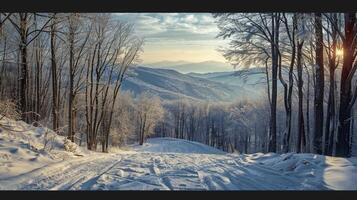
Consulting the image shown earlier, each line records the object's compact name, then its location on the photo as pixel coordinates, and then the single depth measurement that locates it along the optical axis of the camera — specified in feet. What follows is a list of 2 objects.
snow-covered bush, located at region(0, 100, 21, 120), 44.75
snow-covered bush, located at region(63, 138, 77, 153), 54.60
